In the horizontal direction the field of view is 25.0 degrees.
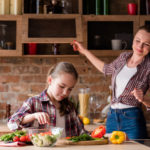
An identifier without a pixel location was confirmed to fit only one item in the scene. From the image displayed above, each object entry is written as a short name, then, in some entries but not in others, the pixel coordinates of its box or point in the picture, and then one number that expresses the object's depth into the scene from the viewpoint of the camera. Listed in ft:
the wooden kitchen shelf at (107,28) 12.59
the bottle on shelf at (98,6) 12.66
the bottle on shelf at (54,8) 12.64
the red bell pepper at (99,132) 6.80
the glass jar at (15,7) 12.51
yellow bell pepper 6.43
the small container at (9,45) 12.30
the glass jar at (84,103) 12.73
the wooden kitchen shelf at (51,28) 11.99
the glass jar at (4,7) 12.38
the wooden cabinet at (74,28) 12.09
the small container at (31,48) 12.73
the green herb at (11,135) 6.12
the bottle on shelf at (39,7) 12.65
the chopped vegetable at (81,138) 6.27
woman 9.24
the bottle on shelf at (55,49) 12.78
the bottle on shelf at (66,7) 12.84
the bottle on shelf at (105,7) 12.73
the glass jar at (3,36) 12.32
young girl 6.97
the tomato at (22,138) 6.06
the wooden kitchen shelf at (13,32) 12.26
